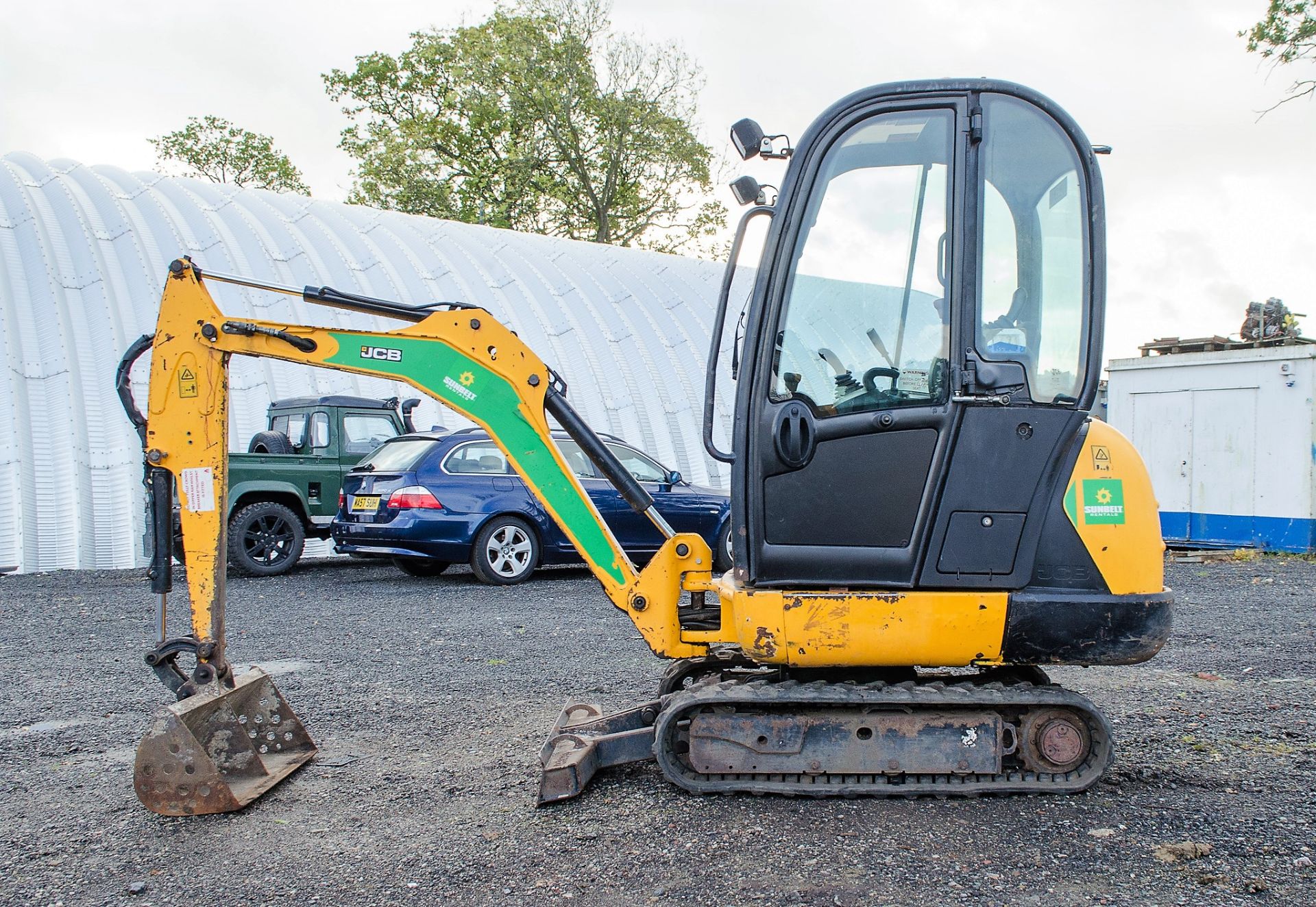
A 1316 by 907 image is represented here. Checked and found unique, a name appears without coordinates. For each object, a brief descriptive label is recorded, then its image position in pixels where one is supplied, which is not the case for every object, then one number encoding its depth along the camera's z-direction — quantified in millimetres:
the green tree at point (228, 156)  42562
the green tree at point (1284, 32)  18312
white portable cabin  13148
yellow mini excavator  3938
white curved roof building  12633
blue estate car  10812
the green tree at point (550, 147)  37281
